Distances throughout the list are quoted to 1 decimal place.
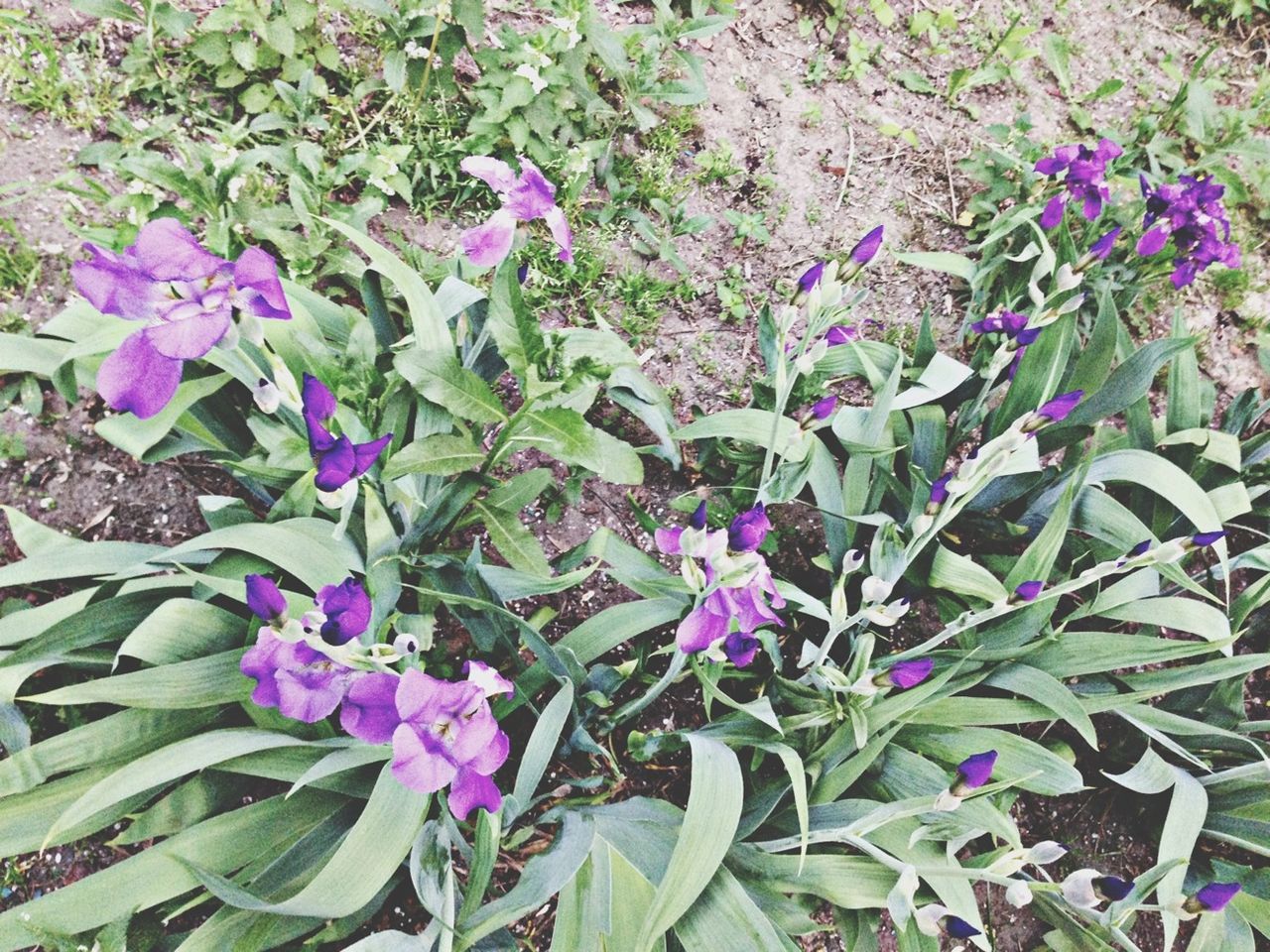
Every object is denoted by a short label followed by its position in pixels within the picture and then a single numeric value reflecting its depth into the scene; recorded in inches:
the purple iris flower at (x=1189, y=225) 78.1
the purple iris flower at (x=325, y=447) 40.7
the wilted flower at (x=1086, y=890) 43.6
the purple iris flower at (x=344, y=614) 37.4
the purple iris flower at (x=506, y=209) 51.1
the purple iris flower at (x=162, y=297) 39.7
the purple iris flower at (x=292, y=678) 40.7
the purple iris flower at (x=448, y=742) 38.8
